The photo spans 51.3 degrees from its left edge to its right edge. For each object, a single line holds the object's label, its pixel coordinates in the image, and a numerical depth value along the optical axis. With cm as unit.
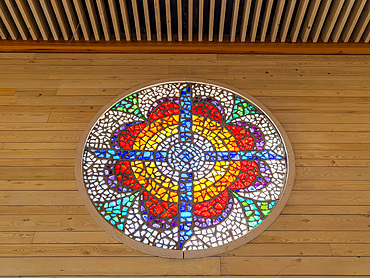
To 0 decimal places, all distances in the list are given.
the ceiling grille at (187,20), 327
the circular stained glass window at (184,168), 253
